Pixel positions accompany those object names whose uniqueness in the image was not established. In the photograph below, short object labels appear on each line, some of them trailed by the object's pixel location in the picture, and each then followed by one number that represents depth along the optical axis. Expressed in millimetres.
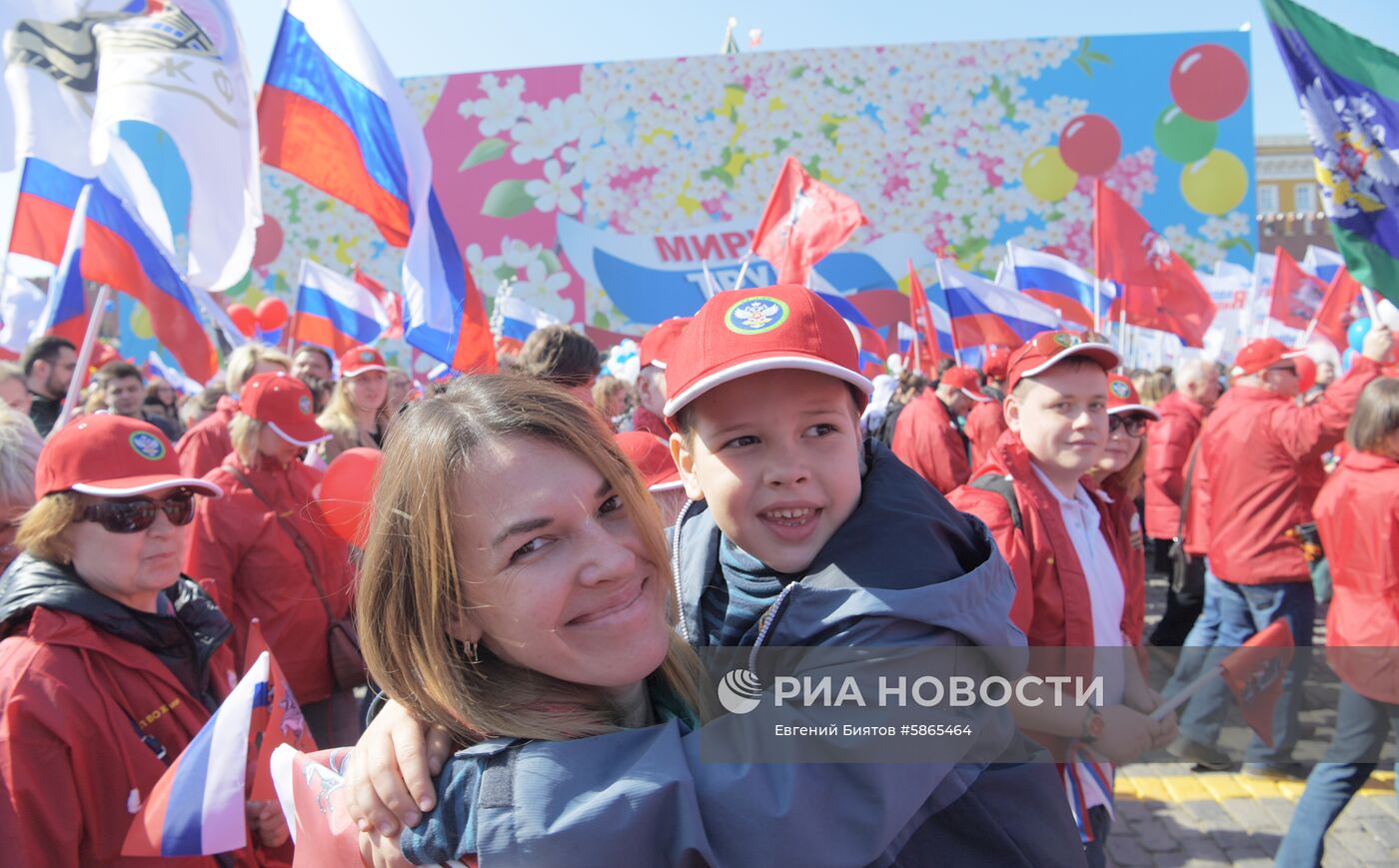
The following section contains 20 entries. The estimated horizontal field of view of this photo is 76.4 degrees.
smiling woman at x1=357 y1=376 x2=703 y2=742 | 1179
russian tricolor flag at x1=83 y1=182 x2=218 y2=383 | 4336
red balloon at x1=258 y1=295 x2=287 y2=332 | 13906
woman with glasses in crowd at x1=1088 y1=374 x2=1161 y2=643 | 3104
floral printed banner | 20688
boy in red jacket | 2541
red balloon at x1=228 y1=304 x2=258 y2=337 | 13737
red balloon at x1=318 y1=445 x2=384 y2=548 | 2561
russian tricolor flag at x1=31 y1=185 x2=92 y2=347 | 4125
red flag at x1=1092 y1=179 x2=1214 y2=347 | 9570
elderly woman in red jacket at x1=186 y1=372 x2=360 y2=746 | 3523
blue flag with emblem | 3697
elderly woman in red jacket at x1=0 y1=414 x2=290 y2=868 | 1977
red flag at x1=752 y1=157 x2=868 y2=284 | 7262
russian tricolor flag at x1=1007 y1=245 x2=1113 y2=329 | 12328
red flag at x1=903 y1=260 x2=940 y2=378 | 10000
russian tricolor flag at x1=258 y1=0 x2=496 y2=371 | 4750
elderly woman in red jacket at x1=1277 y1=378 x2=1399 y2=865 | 3475
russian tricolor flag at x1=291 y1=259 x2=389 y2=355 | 10836
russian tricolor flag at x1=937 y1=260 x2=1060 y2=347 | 9977
